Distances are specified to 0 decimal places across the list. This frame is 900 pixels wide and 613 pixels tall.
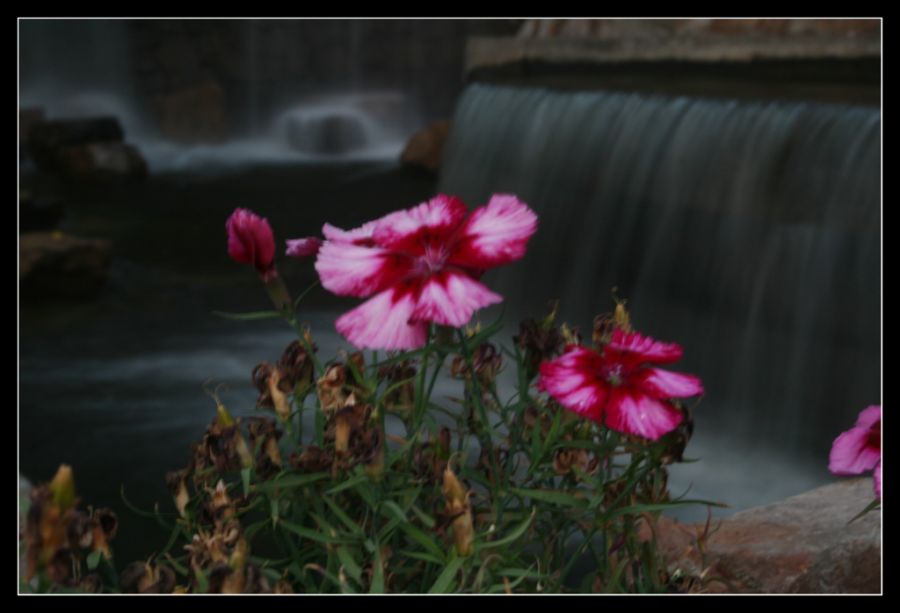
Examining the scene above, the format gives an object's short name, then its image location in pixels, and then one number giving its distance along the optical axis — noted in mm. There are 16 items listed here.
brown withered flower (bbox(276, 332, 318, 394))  440
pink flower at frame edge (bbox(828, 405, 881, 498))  460
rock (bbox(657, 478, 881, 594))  577
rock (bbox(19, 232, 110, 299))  3188
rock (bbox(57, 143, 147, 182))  4723
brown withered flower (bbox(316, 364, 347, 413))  426
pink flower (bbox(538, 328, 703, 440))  415
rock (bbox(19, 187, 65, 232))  3793
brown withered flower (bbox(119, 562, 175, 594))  416
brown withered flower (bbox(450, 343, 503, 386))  459
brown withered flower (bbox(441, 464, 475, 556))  405
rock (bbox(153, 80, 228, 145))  6043
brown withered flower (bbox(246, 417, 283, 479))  437
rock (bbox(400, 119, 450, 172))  4621
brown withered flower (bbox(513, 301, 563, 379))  450
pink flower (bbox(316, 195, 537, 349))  405
